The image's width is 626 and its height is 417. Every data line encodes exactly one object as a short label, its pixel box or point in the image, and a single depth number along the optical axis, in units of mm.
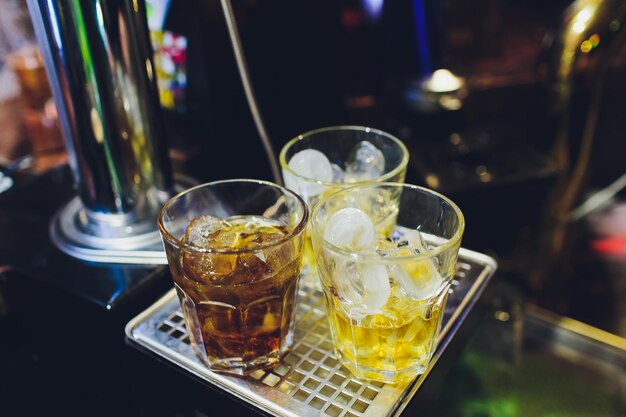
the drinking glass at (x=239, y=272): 599
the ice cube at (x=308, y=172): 721
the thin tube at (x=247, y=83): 787
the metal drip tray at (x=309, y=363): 587
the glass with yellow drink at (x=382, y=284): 562
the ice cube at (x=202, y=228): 630
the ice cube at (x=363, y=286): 560
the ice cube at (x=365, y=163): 771
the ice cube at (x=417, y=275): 552
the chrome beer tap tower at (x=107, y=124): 708
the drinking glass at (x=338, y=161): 720
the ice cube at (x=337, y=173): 769
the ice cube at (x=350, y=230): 597
